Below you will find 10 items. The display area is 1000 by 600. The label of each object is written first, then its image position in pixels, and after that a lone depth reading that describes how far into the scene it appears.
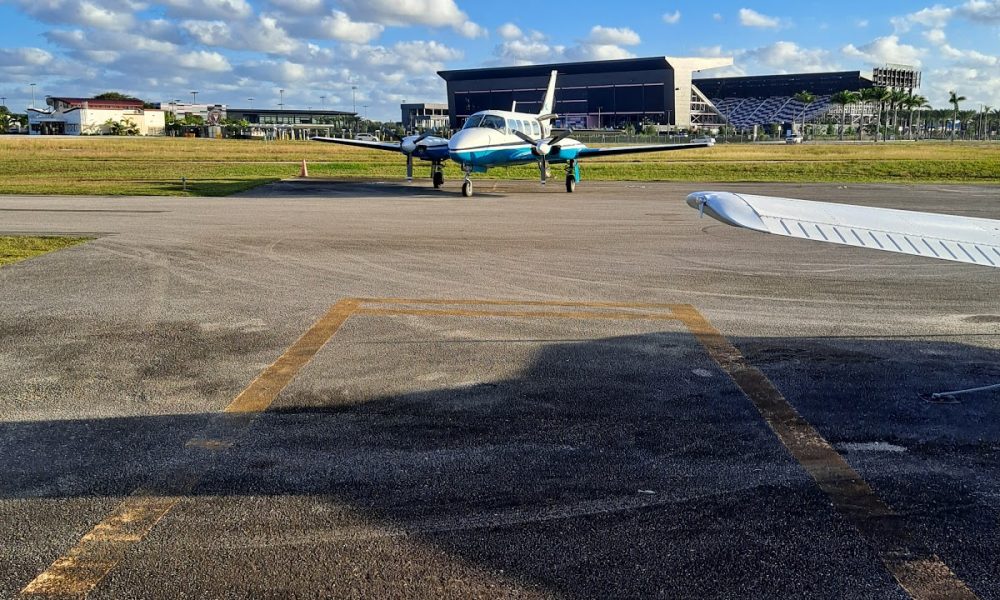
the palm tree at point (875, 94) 124.69
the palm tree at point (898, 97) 131.71
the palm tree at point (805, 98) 160.41
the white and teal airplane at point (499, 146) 28.12
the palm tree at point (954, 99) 143.00
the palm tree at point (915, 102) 134.38
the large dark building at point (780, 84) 171.75
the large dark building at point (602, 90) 163.88
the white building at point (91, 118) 150.38
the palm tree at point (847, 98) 130.75
